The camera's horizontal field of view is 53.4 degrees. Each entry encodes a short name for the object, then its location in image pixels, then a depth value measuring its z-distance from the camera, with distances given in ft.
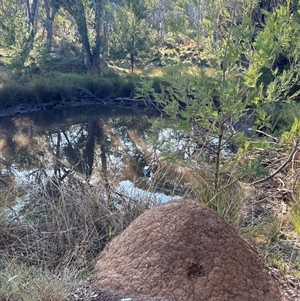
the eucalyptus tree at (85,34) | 44.53
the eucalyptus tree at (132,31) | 45.54
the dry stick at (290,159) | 8.89
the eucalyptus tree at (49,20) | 53.03
